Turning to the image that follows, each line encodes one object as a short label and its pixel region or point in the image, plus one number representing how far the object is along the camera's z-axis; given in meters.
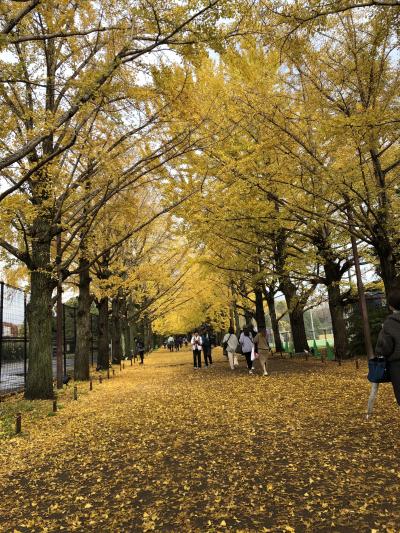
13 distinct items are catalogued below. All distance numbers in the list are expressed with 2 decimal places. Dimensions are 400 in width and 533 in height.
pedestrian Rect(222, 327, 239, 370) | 14.46
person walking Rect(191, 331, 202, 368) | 16.30
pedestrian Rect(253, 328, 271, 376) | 11.27
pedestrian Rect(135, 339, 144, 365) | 23.87
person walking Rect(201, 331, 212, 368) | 16.88
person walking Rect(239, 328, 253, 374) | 12.91
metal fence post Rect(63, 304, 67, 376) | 15.57
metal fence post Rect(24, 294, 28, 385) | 11.13
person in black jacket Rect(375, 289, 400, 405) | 3.97
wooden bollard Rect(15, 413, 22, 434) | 6.55
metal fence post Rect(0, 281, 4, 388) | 9.34
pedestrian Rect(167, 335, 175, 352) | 41.84
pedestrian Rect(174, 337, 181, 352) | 44.03
